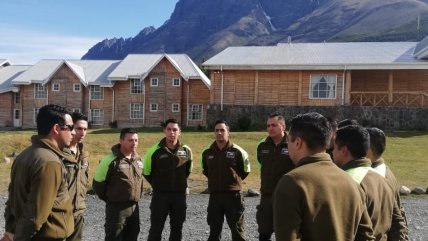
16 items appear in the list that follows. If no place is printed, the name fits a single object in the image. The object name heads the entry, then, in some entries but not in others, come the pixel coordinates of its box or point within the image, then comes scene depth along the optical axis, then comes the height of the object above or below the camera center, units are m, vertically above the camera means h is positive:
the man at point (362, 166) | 3.62 -0.44
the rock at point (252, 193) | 12.45 -2.24
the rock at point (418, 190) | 12.73 -2.13
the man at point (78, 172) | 4.46 -0.71
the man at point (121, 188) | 6.03 -1.07
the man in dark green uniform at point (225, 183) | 6.84 -1.10
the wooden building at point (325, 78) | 27.58 +1.75
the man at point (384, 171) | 4.22 -0.55
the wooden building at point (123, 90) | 36.66 +0.98
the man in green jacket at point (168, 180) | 6.73 -1.07
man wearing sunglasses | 3.80 -0.69
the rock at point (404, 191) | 12.59 -2.13
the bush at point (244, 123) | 27.53 -1.03
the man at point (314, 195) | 2.86 -0.52
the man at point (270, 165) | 6.50 -0.80
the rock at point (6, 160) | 17.80 -2.20
